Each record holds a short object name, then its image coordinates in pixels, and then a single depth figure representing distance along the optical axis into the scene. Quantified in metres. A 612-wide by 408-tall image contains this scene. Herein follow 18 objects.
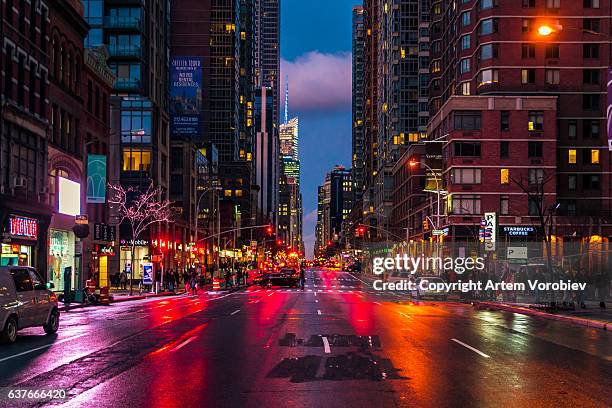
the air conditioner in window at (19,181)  39.63
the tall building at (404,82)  144.62
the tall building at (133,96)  79.44
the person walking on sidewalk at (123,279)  67.55
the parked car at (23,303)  19.02
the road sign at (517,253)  54.13
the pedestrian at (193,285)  58.38
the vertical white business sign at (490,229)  44.74
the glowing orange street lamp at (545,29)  21.38
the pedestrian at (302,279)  65.32
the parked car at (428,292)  48.73
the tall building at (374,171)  188.27
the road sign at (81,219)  41.09
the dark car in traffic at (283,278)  68.06
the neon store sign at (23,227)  39.16
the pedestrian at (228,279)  70.95
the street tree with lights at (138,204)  62.82
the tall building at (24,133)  38.94
